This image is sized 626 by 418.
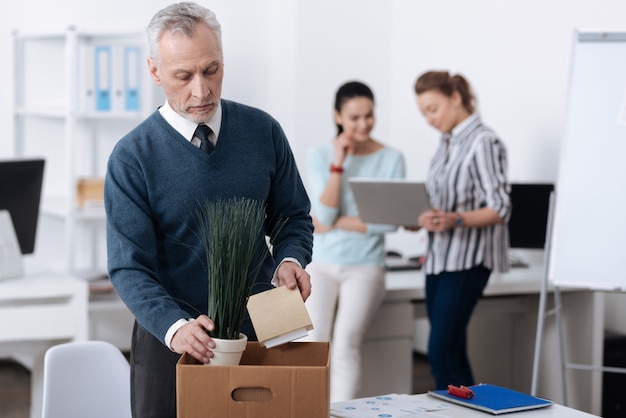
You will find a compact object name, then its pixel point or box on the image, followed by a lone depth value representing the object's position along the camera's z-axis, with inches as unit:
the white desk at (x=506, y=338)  160.4
